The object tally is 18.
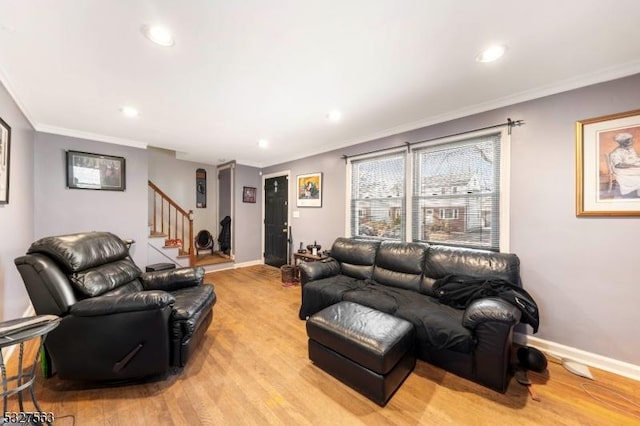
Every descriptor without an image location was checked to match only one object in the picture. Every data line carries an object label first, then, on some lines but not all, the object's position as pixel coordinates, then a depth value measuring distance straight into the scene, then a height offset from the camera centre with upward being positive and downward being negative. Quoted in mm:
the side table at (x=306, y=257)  4059 -772
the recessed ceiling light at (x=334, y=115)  2842 +1189
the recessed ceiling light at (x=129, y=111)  2746 +1178
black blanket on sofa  1938 -694
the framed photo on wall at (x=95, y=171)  3545 +614
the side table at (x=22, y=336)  1119 -599
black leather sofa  1771 -839
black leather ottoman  1642 -989
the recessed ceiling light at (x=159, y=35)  1537 +1168
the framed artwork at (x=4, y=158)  2148 +484
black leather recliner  1645 -787
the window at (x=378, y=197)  3391 +247
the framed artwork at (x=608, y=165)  1933 +417
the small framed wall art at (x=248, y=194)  5500 +417
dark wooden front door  5238 -195
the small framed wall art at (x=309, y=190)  4466 +436
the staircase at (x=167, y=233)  4422 -455
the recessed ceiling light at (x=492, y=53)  1725 +1190
